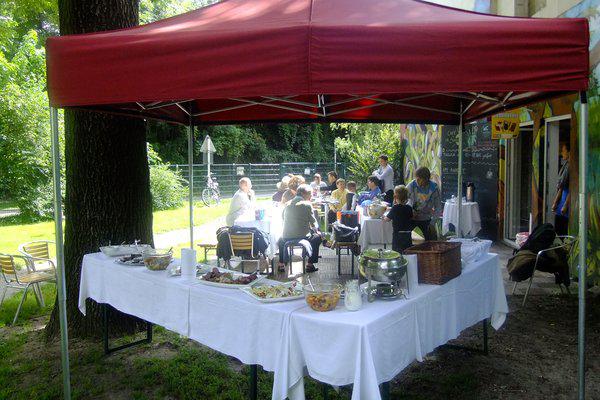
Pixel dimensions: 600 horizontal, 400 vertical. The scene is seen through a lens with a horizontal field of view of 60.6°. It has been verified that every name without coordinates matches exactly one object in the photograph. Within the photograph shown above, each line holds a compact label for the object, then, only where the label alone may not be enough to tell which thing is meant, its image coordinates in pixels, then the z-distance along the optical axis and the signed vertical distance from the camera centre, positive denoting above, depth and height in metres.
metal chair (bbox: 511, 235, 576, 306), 5.73 -0.78
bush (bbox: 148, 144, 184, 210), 17.86 -0.02
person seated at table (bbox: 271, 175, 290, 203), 9.80 -0.05
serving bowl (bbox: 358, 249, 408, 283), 2.92 -0.47
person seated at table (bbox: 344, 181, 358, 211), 9.25 -0.23
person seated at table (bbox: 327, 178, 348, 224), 9.65 -0.23
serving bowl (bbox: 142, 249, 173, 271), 3.75 -0.54
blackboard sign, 10.39 +0.35
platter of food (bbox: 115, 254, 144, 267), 3.95 -0.57
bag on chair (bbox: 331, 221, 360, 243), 7.36 -0.68
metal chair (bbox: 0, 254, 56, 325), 5.37 -0.96
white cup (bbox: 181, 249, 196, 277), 3.51 -0.52
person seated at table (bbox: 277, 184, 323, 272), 6.81 -0.47
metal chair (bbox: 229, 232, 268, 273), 6.38 -0.68
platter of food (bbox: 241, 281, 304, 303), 2.88 -0.61
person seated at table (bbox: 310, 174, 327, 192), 12.15 +0.05
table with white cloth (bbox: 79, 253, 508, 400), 2.50 -0.80
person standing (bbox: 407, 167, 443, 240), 6.71 -0.20
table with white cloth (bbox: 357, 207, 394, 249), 7.41 -0.67
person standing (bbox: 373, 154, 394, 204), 11.45 +0.21
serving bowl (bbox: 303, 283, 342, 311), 2.69 -0.59
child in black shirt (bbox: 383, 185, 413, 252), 6.35 -0.35
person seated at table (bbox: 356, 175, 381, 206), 9.13 -0.05
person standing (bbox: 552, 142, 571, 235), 7.25 -0.22
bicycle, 19.91 -0.28
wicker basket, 3.17 -0.50
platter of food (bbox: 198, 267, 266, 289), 3.20 -0.59
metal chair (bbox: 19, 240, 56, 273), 5.90 -0.75
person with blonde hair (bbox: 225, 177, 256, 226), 7.75 -0.26
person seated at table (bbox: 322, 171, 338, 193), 12.06 +0.13
